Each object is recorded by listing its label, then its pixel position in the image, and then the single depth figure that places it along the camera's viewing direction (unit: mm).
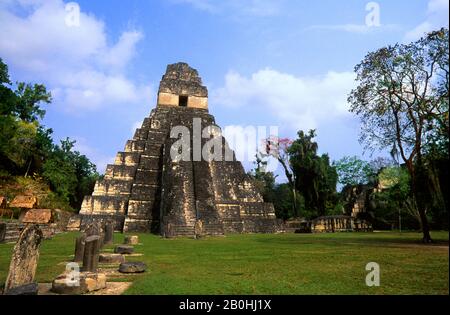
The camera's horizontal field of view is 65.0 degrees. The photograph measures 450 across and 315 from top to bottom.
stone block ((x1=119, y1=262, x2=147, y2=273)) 6203
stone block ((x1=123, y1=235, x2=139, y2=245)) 11469
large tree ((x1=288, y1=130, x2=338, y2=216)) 35781
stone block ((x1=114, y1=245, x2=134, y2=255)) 9000
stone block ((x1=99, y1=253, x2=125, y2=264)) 7543
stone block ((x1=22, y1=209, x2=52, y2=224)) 14966
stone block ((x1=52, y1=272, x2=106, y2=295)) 4590
